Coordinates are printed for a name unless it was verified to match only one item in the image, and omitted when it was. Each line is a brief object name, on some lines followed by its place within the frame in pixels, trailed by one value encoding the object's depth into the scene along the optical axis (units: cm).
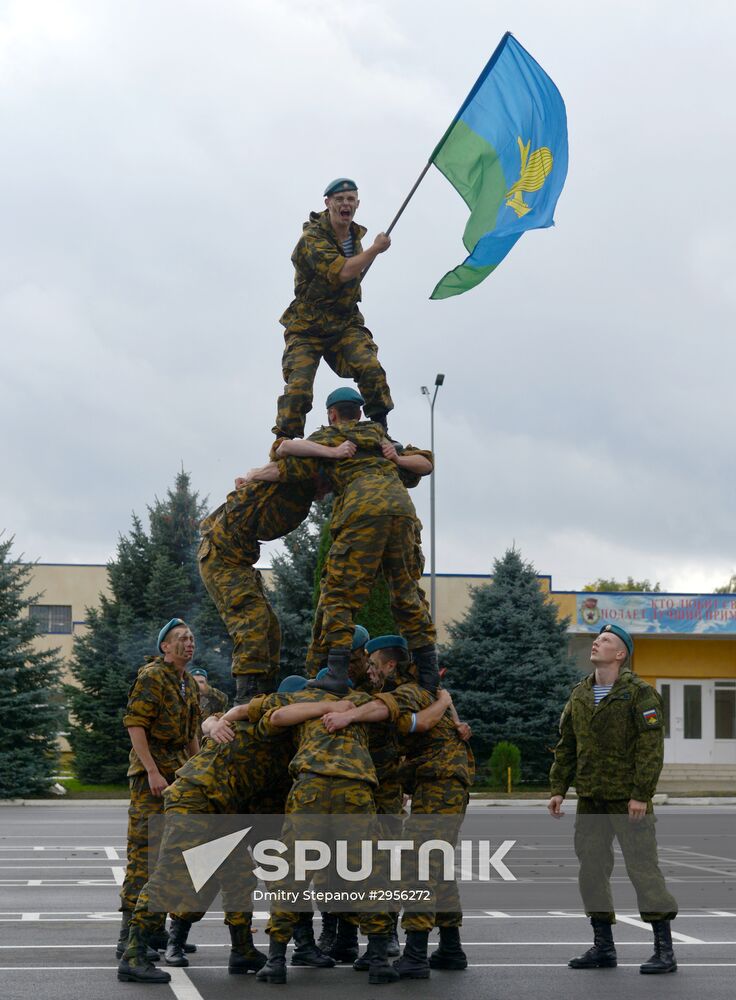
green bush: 3428
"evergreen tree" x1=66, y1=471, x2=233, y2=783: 3612
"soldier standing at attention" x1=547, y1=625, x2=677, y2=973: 881
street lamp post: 3545
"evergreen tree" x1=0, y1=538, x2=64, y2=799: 3158
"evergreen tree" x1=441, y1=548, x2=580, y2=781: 3619
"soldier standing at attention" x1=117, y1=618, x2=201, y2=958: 904
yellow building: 4303
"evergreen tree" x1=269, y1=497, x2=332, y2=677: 3666
